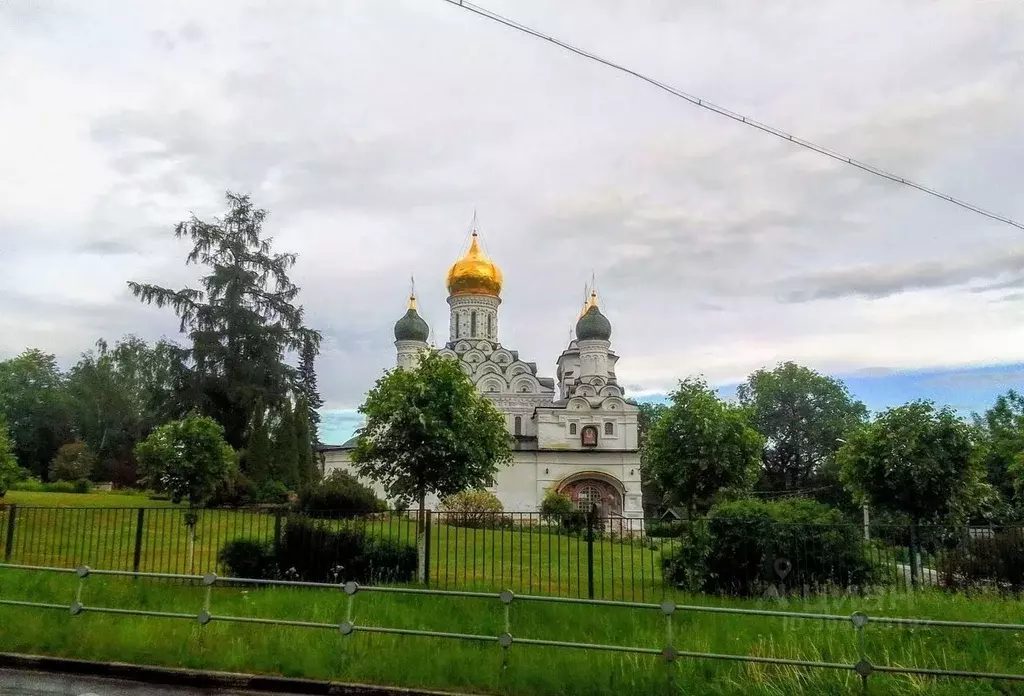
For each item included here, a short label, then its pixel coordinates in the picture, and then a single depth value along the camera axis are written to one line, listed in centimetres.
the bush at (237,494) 2689
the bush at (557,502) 3357
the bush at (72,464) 3572
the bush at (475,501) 2919
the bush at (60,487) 3250
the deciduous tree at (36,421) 4541
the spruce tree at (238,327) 3019
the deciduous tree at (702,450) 1895
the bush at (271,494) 2774
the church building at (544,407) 4016
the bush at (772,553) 1113
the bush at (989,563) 1123
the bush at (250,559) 1180
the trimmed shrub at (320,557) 1169
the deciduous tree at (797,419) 4909
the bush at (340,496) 2344
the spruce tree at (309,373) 3244
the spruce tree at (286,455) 2945
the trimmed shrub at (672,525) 1087
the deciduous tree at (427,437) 1380
